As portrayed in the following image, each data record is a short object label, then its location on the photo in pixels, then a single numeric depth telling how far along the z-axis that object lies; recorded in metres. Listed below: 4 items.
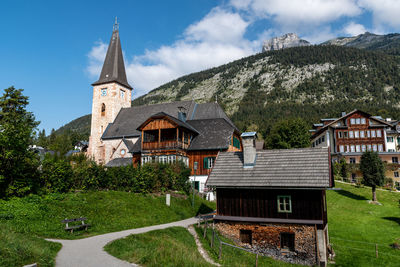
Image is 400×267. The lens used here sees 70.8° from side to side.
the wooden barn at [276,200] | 16.03
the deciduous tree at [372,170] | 30.11
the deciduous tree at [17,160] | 16.66
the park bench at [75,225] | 14.61
